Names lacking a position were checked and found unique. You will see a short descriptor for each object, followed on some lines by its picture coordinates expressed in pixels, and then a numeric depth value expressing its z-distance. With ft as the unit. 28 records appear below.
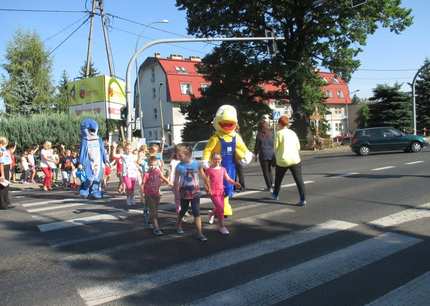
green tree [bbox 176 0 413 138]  99.86
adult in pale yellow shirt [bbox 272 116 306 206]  28.96
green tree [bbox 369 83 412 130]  143.13
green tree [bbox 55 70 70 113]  166.20
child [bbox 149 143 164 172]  24.80
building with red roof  183.01
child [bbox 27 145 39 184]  61.16
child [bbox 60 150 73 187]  51.82
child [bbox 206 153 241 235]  22.71
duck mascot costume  25.38
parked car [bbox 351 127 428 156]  78.33
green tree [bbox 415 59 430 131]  158.51
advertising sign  108.99
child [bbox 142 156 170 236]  23.17
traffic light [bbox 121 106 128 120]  63.46
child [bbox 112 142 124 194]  41.73
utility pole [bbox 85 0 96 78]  86.48
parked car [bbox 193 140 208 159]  79.10
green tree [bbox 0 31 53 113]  161.89
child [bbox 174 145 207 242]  21.61
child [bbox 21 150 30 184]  61.05
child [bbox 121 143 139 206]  32.12
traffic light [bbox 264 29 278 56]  73.05
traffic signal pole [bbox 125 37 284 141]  59.85
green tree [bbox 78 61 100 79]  222.32
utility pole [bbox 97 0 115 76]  85.10
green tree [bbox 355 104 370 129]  233.94
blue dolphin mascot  36.11
